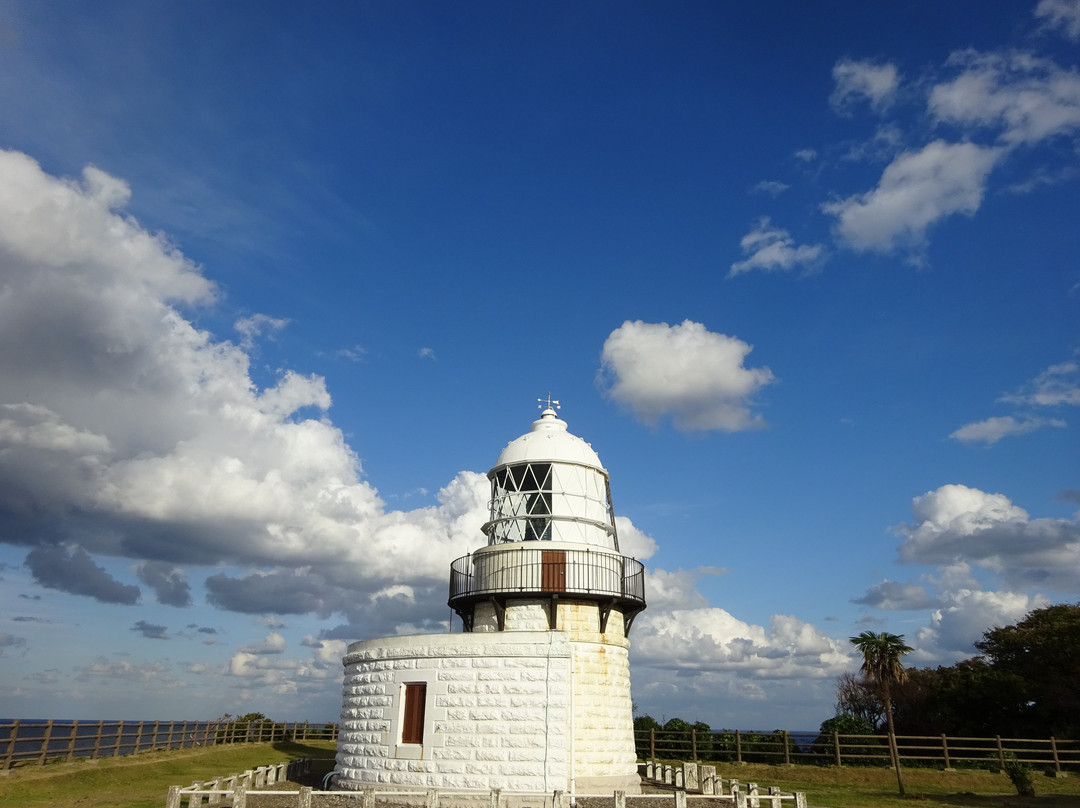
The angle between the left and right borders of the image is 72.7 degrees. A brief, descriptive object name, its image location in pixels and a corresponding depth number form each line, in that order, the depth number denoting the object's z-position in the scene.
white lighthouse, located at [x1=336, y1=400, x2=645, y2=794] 16.98
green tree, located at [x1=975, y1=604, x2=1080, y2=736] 30.89
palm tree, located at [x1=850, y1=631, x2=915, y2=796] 23.75
